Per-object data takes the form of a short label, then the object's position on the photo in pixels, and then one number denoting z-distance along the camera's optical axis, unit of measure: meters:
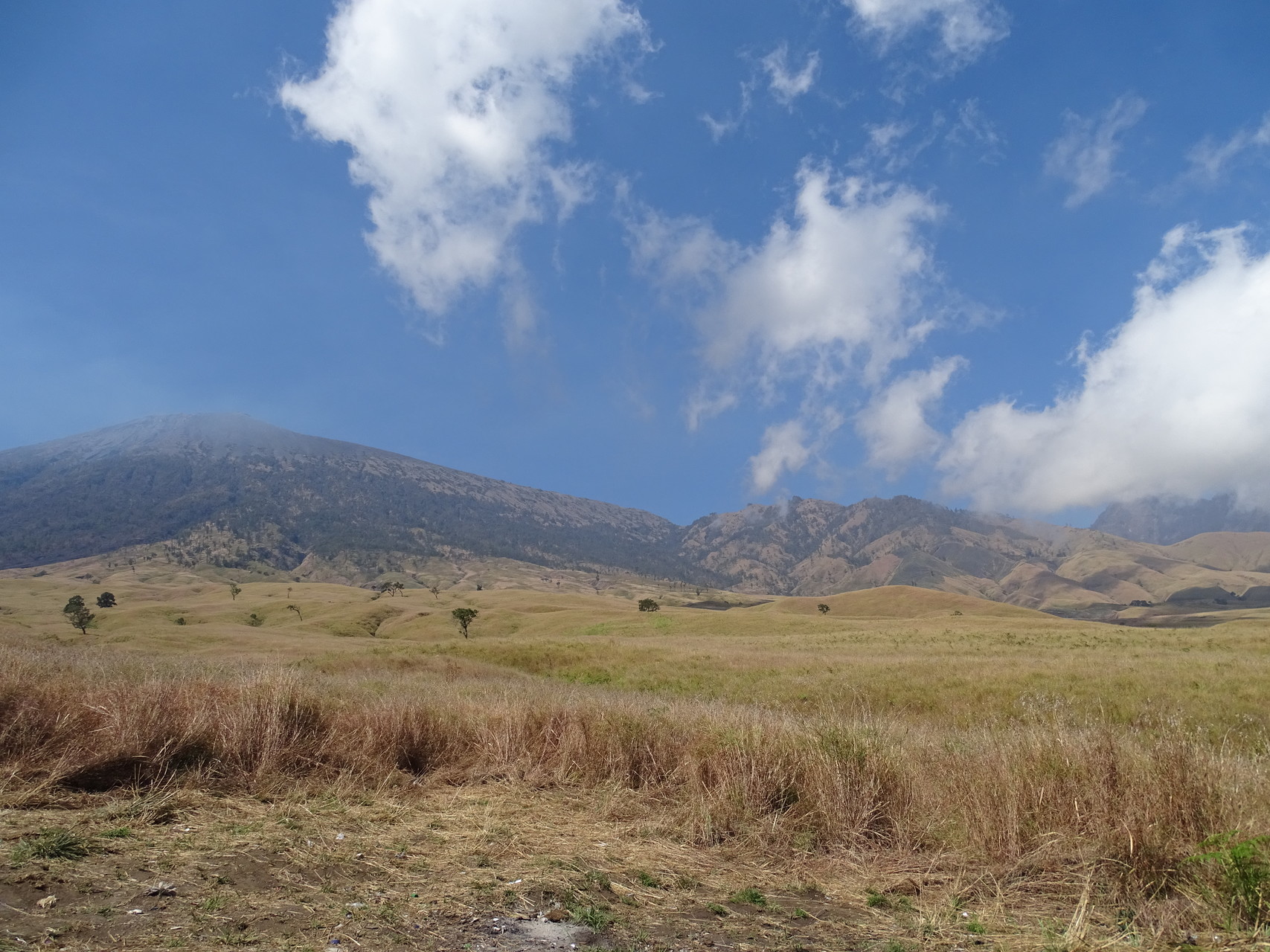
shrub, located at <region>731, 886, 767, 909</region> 5.93
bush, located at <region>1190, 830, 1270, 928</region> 5.06
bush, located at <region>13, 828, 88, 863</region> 5.41
